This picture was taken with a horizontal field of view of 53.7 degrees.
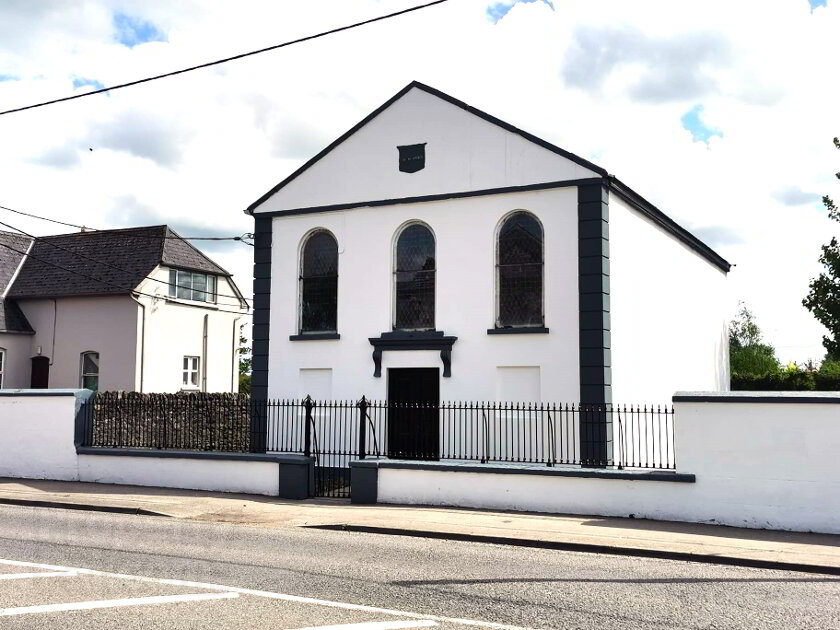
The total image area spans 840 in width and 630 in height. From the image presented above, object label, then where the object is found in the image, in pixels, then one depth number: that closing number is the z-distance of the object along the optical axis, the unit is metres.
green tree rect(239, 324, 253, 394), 61.76
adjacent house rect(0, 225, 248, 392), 31.08
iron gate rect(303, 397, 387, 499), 17.45
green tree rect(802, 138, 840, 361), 26.00
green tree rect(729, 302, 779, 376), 39.69
